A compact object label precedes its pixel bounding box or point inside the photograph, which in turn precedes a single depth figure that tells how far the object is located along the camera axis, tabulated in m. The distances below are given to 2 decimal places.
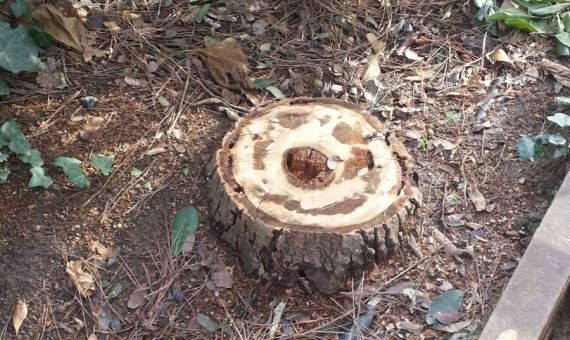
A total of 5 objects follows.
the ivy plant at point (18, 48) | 2.67
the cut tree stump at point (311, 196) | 2.28
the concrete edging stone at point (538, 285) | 2.16
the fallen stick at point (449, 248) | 2.53
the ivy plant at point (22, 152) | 2.55
